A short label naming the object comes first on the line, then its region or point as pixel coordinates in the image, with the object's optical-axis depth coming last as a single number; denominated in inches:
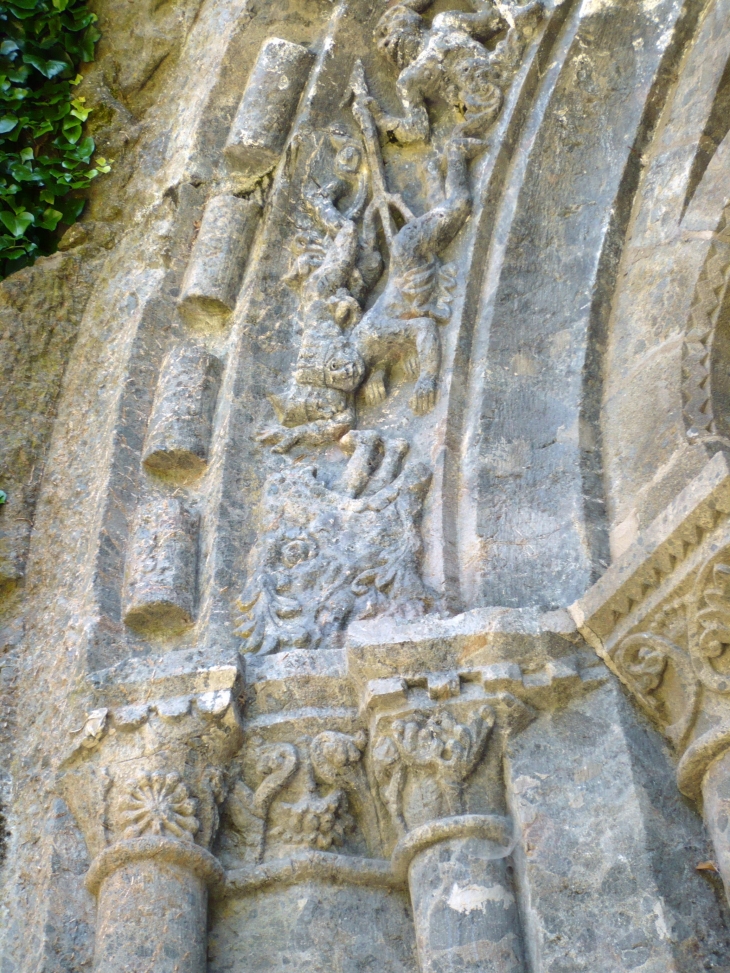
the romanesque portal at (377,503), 130.3
